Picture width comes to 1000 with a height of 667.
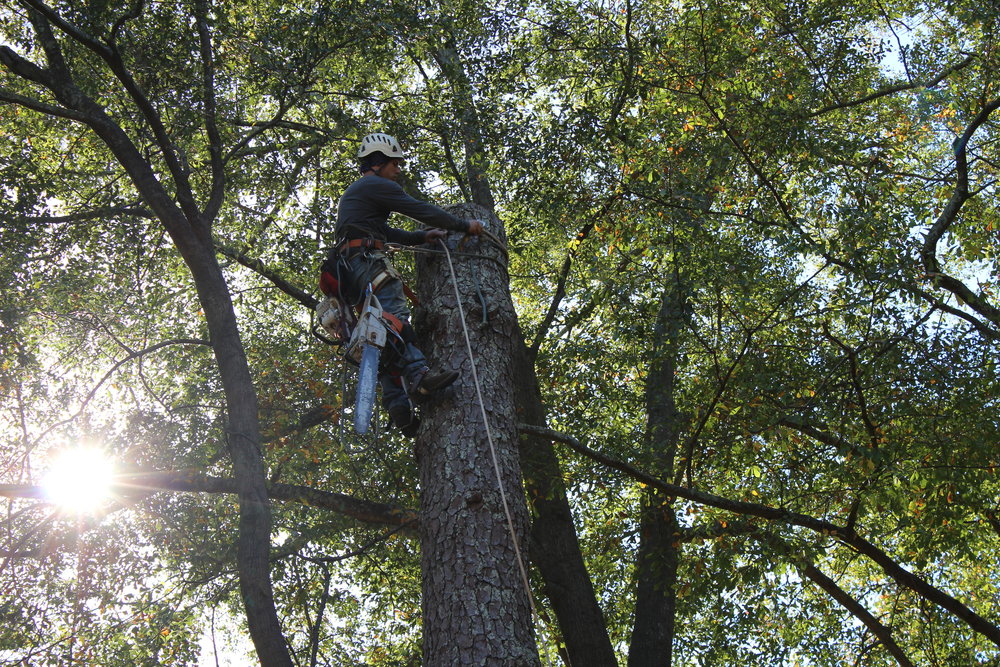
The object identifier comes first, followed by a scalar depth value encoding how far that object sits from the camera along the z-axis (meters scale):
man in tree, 4.80
